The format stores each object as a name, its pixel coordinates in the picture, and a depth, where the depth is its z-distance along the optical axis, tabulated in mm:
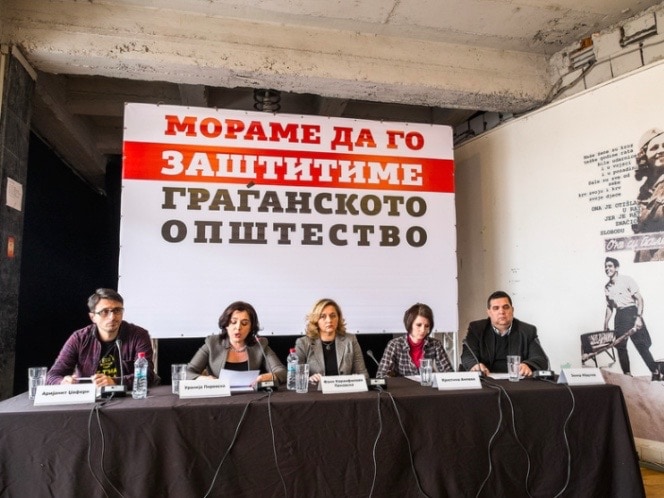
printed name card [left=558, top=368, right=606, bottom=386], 1955
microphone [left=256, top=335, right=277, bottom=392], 1860
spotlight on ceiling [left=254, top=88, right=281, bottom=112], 3578
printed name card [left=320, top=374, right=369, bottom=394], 1825
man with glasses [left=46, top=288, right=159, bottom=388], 2100
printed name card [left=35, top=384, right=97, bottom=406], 1630
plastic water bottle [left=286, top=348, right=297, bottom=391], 1945
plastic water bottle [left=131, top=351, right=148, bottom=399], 1765
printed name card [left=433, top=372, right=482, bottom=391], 1876
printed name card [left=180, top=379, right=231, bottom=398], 1742
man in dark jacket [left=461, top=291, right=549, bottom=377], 2574
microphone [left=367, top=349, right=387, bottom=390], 1899
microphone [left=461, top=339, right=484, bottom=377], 2225
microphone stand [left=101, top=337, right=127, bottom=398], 1744
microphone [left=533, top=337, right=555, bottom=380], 2090
